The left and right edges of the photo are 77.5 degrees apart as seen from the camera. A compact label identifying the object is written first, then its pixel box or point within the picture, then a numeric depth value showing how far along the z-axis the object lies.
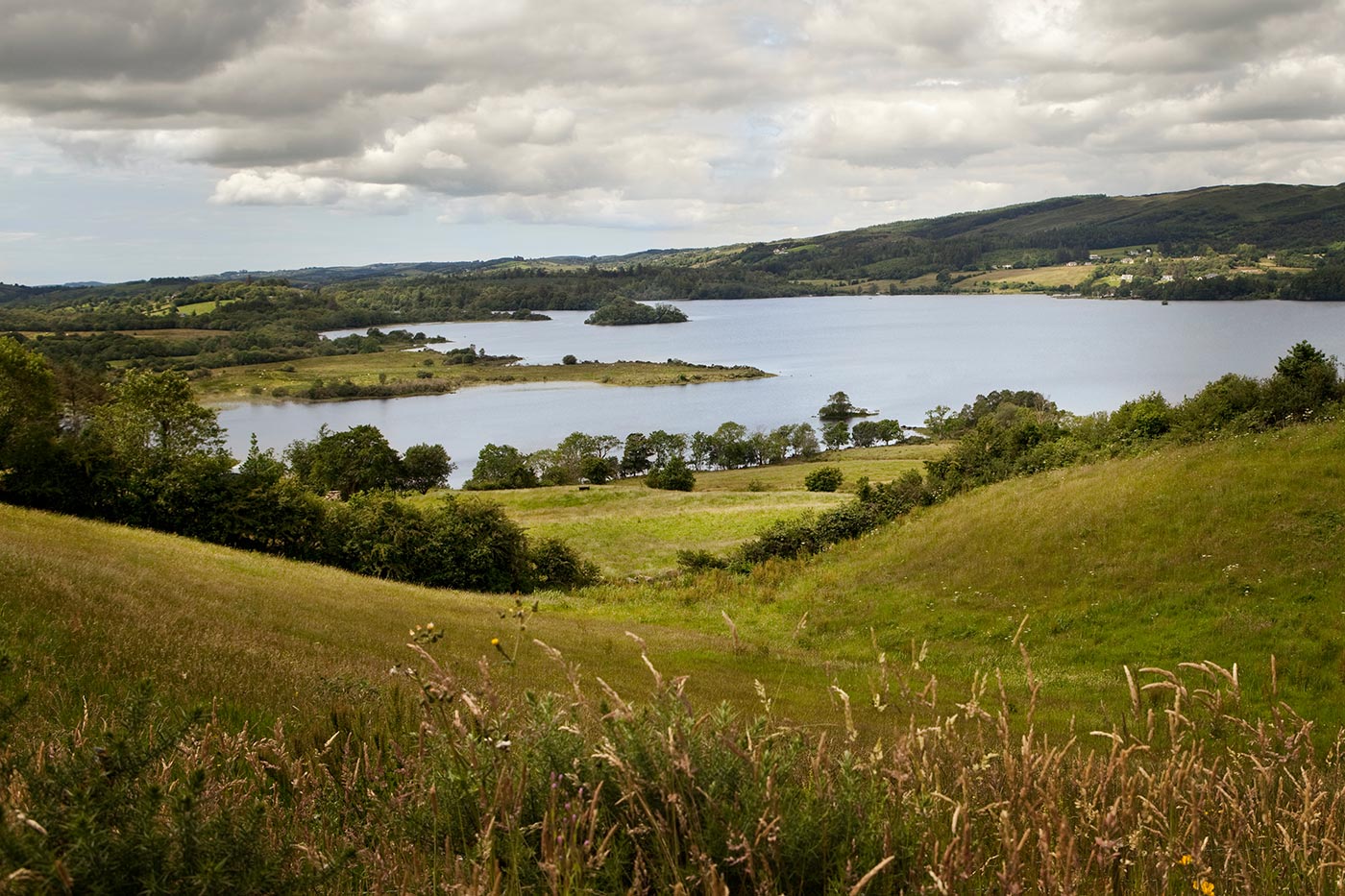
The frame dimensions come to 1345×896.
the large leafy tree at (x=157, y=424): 28.38
